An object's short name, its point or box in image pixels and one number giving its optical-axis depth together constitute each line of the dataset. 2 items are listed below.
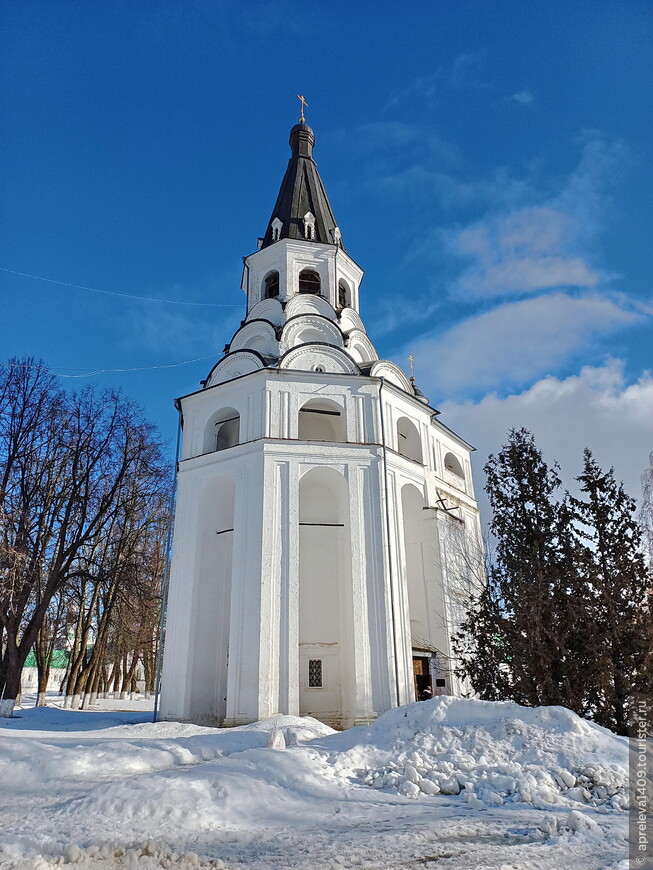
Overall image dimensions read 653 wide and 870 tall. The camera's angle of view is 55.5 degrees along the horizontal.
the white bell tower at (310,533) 16.19
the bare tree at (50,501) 18.83
